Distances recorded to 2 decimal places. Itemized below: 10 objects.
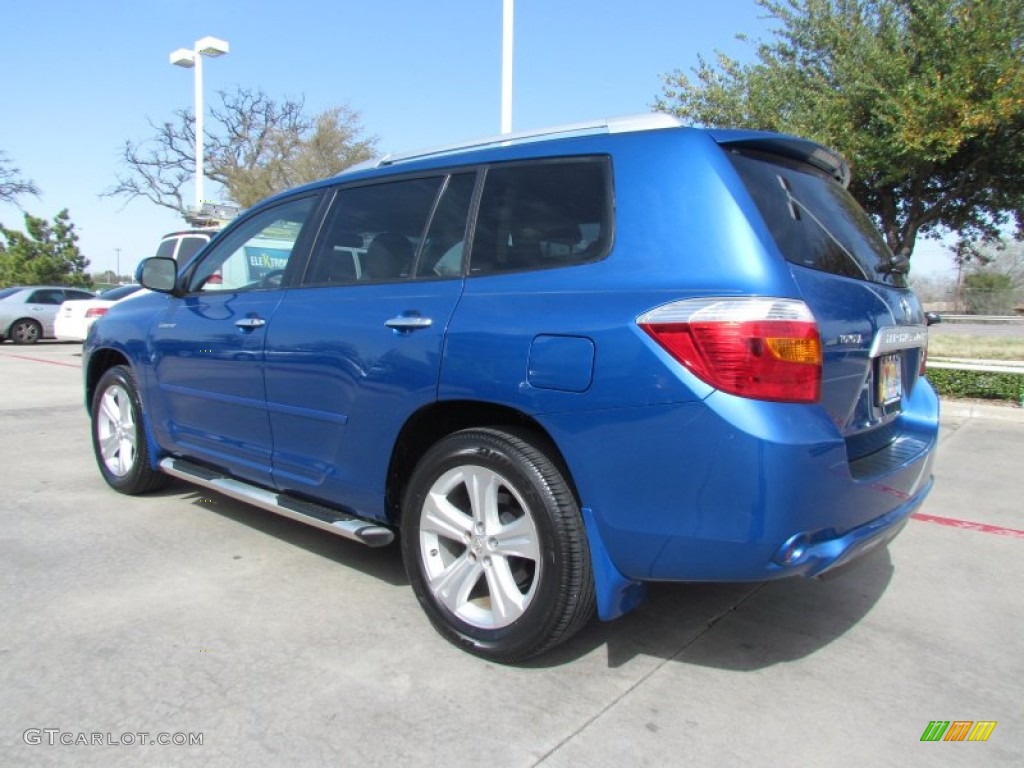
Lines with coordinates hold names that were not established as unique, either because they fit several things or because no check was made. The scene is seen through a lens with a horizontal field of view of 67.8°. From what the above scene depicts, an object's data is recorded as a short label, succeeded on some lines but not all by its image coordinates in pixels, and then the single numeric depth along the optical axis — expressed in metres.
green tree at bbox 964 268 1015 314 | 45.06
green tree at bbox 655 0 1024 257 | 8.87
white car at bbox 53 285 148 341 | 15.53
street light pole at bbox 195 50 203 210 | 17.84
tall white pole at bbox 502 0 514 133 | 9.71
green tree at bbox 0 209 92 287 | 34.50
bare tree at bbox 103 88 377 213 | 31.61
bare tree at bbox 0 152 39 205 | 37.22
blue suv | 2.22
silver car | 18.00
